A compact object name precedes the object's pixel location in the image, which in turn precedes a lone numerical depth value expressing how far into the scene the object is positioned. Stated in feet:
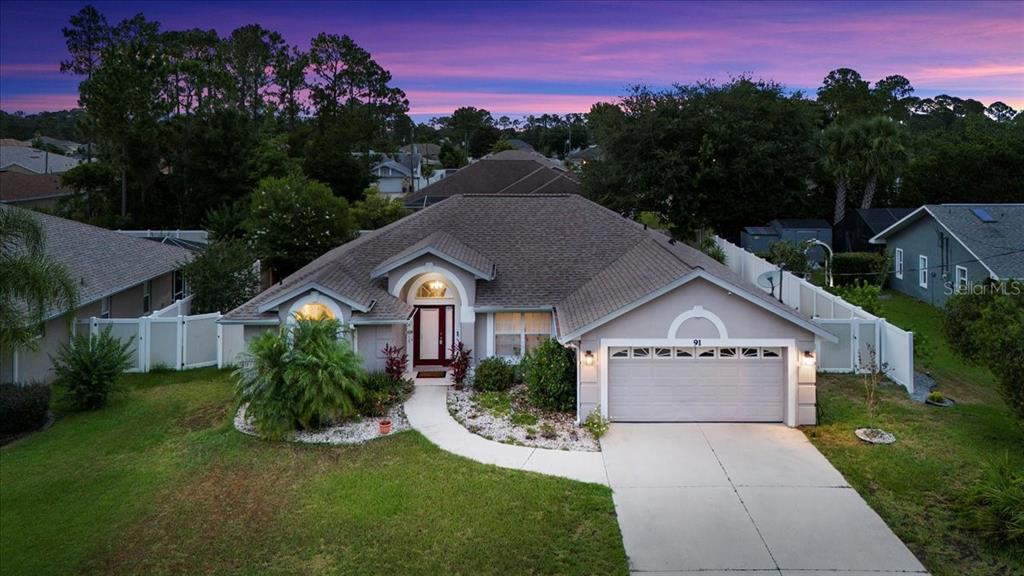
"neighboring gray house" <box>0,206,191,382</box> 60.39
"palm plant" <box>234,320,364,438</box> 47.91
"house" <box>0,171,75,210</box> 170.09
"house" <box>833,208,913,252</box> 124.26
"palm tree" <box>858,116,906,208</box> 132.57
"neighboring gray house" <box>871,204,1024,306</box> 86.63
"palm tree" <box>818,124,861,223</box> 134.31
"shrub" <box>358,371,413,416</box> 53.93
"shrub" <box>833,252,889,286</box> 113.96
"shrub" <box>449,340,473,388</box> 61.82
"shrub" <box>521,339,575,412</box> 53.88
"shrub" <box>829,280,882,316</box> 71.36
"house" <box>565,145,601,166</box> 327.06
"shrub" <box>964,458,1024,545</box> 32.94
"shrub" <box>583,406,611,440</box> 49.21
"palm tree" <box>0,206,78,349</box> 42.91
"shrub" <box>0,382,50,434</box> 49.83
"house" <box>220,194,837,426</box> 50.44
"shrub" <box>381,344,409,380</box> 60.39
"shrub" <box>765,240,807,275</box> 105.60
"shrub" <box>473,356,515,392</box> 59.82
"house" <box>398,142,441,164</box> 343.79
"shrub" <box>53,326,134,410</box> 55.06
